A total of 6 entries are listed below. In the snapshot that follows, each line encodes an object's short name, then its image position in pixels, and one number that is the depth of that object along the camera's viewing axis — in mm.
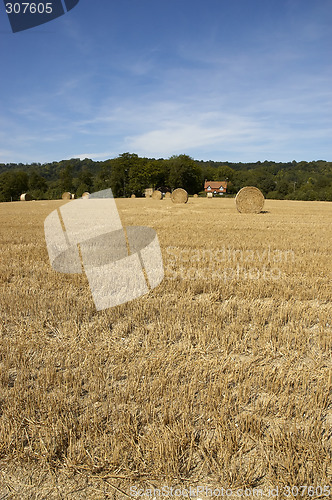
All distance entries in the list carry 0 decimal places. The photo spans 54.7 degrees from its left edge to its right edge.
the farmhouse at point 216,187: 104219
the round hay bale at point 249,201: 23859
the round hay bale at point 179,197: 38188
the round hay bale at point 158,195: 50041
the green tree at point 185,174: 89938
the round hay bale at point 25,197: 58603
